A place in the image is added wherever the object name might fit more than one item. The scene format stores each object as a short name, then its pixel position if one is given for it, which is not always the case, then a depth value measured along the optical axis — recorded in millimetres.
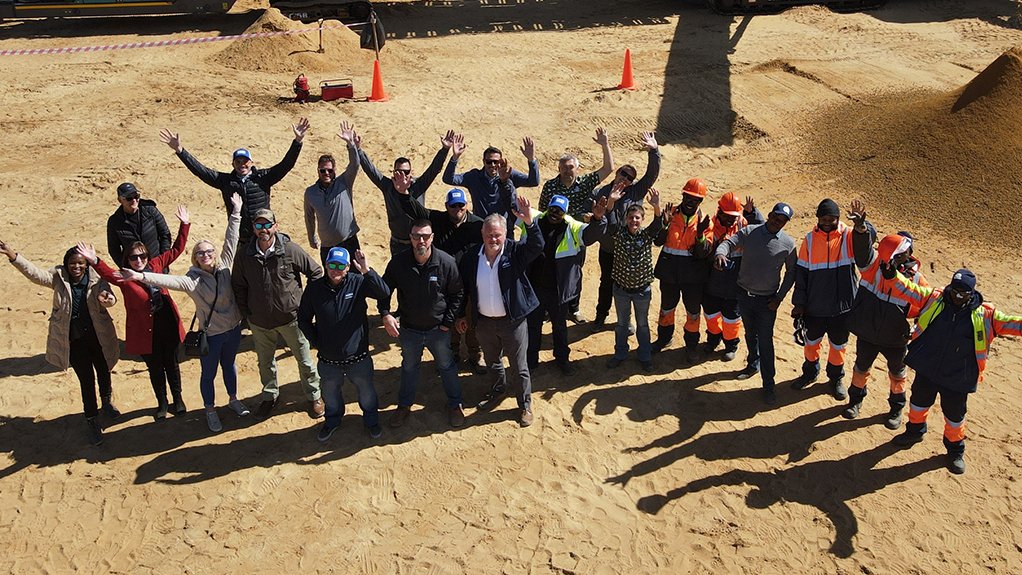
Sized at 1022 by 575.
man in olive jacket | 6703
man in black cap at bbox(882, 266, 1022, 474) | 6223
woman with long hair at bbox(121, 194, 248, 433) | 6711
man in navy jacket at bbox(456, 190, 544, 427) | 6688
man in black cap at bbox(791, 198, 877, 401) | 7066
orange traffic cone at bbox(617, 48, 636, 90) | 16500
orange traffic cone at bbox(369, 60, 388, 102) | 15711
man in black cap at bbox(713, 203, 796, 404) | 7234
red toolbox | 15522
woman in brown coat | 6723
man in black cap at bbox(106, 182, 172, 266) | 7922
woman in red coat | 6746
